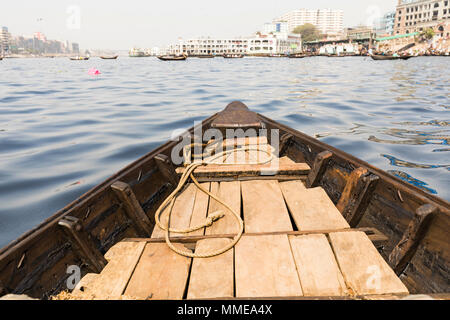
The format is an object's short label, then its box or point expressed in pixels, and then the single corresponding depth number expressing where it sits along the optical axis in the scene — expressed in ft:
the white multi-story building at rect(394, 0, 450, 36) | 260.91
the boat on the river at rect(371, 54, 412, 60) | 175.94
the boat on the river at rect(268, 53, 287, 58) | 366.33
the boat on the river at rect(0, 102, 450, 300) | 6.35
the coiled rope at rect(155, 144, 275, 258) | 7.37
